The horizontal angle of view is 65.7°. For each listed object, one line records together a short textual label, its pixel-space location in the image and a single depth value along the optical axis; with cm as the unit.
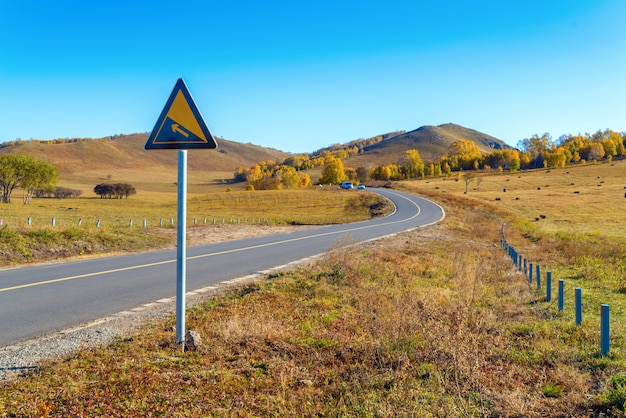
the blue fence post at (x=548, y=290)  1106
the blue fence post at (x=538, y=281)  1239
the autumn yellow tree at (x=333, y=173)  12375
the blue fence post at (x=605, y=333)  657
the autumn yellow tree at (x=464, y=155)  17075
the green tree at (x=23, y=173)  6781
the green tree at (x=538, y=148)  16288
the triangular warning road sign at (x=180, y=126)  535
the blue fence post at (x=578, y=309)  844
